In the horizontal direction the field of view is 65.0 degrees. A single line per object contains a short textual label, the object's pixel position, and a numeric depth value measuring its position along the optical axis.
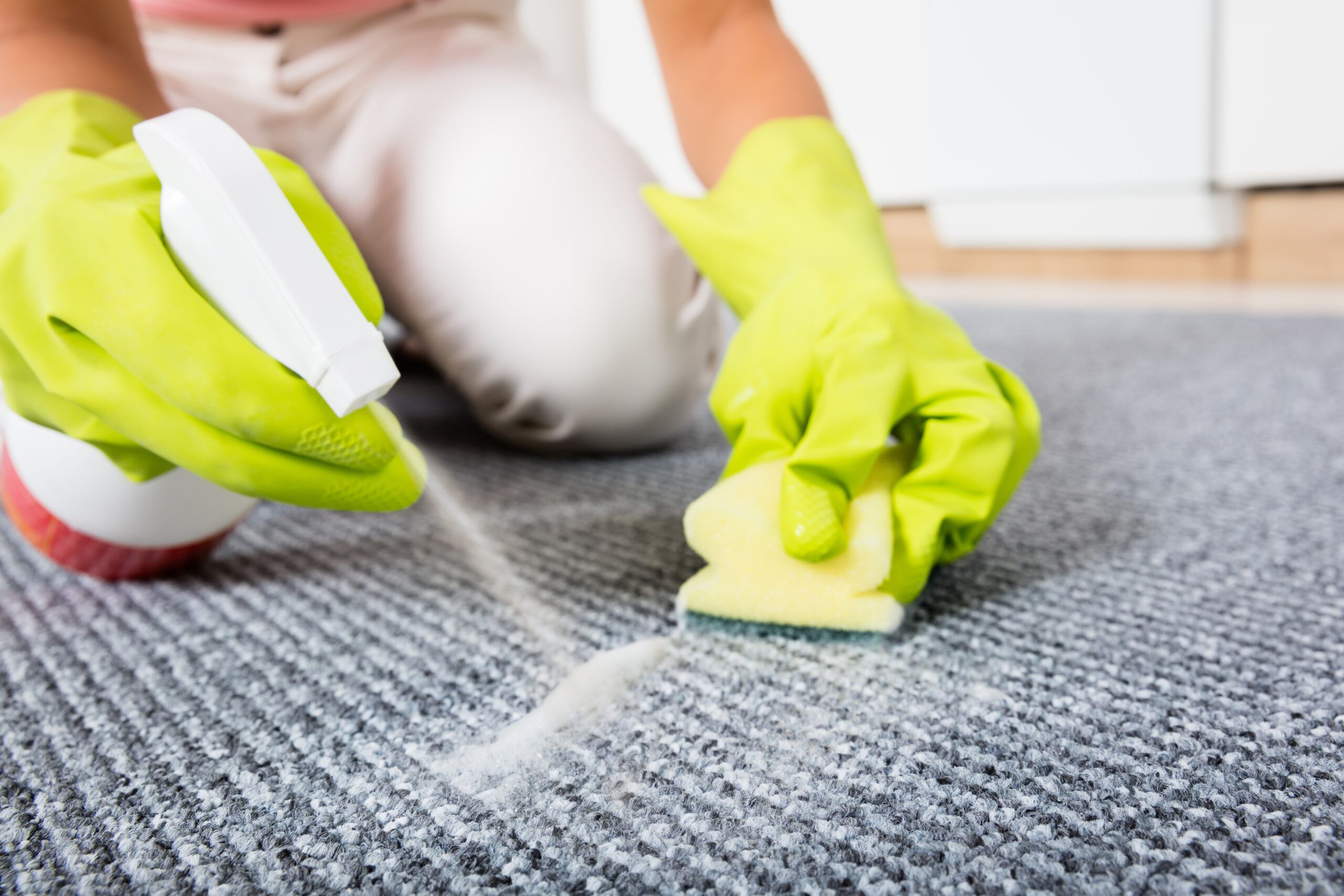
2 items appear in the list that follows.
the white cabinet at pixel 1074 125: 1.44
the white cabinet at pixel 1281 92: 1.31
